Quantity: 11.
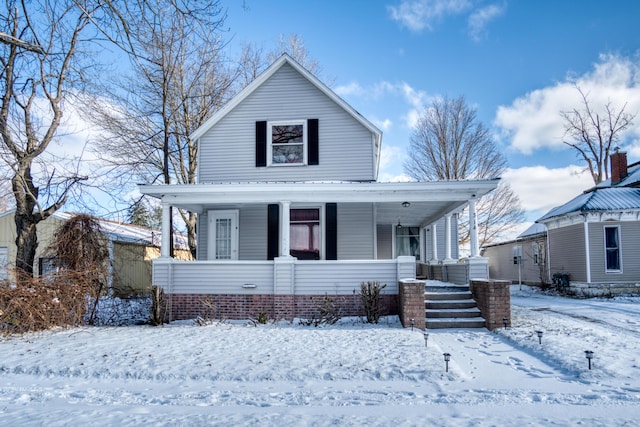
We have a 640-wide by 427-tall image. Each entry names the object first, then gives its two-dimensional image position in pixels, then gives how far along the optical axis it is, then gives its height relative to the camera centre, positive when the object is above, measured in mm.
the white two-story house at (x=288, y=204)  9734 +1194
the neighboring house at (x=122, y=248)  16531 +68
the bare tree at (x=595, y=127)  25406 +7745
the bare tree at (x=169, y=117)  16312 +5446
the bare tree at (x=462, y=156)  24516 +5568
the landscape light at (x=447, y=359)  5425 -1457
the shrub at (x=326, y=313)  9203 -1489
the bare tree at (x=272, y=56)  21141 +10339
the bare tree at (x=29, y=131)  10141 +3071
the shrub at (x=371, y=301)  9215 -1183
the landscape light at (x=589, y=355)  5434 -1415
